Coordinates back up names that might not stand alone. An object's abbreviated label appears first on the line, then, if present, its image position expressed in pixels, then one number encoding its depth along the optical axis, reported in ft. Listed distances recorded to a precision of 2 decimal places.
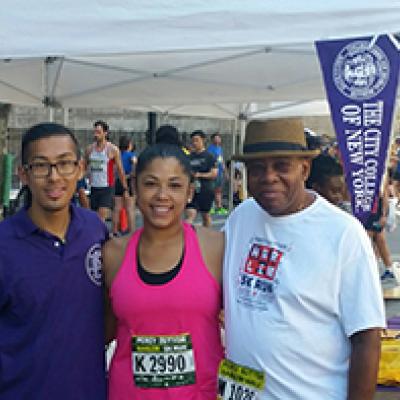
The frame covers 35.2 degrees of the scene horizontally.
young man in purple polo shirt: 5.74
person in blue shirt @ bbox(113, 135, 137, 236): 30.01
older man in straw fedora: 5.09
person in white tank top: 28.73
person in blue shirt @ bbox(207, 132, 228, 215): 43.63
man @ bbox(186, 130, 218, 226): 29.94
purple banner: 12.01
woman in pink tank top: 5.84
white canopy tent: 12.27
